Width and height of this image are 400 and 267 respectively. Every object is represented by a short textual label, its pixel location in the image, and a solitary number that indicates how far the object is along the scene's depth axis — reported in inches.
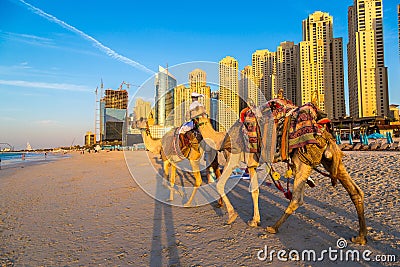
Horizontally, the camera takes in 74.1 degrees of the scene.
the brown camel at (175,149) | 281.9
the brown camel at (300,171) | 181.3
